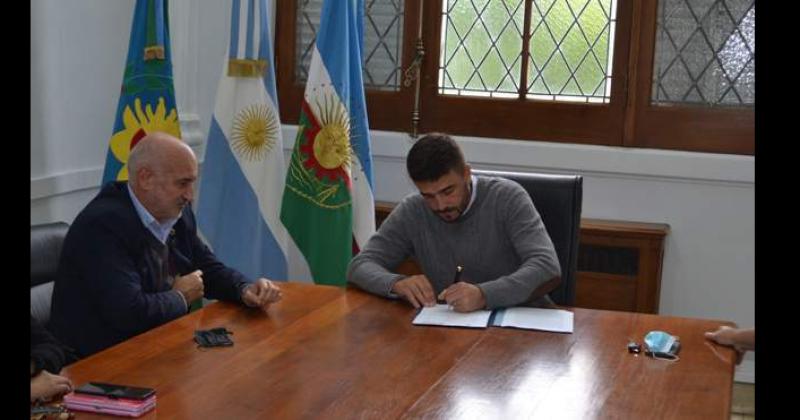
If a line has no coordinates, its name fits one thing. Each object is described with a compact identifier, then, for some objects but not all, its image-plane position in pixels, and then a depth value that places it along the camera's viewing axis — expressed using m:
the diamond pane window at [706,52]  4.67
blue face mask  2.62
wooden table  2.15
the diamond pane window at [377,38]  5.09
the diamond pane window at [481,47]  4.96
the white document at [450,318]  2.83
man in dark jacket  2.73
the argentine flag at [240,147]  4.53
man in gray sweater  3.09
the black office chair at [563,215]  3.36
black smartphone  2.01
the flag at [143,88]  4.02
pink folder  1.99
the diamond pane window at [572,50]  4.85
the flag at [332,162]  4.54
